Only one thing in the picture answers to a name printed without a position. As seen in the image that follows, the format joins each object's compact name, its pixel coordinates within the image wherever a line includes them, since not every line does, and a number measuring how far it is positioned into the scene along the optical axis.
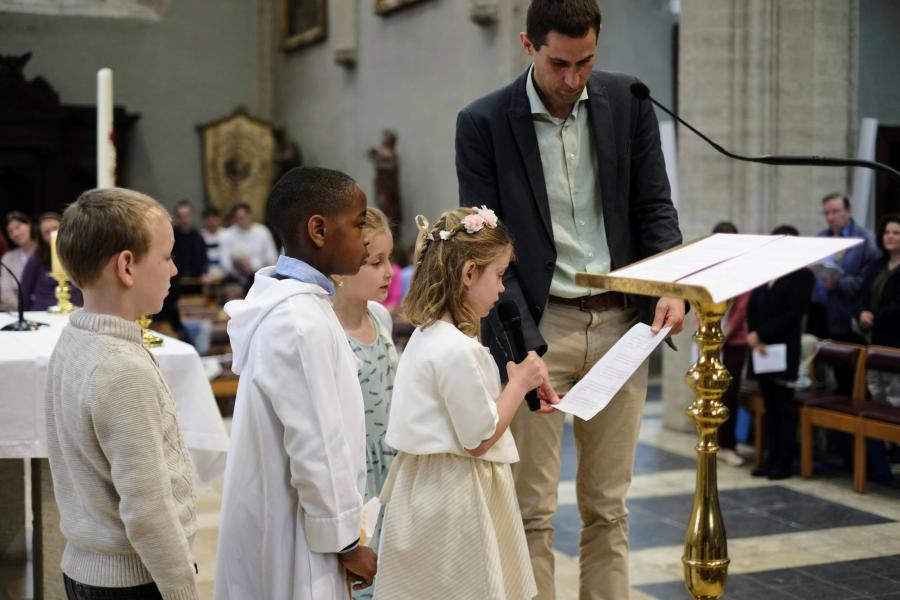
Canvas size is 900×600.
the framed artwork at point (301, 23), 14.80
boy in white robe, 2.18
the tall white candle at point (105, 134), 4.01
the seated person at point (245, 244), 13.49
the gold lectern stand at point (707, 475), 2.43
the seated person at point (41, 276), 7.10
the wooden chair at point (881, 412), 6.00
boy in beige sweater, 2.09
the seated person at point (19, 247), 9.15
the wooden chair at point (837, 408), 6.21
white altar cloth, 3.28
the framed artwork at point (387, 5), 12.48
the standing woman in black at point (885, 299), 6.64
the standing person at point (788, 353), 6.65
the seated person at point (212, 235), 13.50
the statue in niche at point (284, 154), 15.39
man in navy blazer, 3.05
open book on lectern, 2.12
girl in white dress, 2.74
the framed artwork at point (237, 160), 15.62
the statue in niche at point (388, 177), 12.59
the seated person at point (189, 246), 12.76
